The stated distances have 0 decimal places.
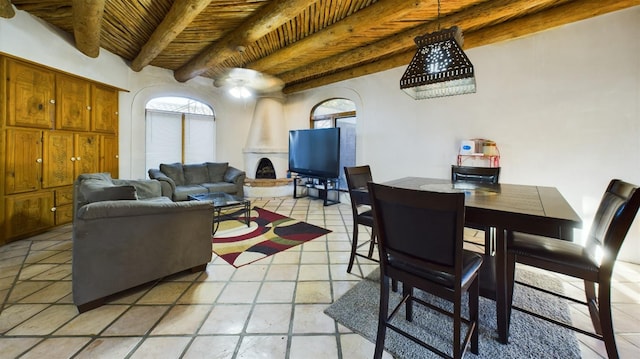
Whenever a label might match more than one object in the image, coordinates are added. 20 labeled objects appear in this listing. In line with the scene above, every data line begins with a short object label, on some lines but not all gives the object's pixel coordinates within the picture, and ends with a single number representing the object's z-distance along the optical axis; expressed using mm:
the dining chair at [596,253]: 1252
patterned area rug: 2781
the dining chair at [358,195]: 2118
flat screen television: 4953
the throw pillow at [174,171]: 4883
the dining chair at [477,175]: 2577
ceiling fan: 4684
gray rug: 1441
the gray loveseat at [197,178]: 4469
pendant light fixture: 1831
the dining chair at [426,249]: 1104
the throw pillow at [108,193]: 2215
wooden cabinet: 2990
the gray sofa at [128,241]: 1712
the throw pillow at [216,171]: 5436
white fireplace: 6160
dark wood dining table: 1219
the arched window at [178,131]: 5180
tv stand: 5230
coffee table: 3498
